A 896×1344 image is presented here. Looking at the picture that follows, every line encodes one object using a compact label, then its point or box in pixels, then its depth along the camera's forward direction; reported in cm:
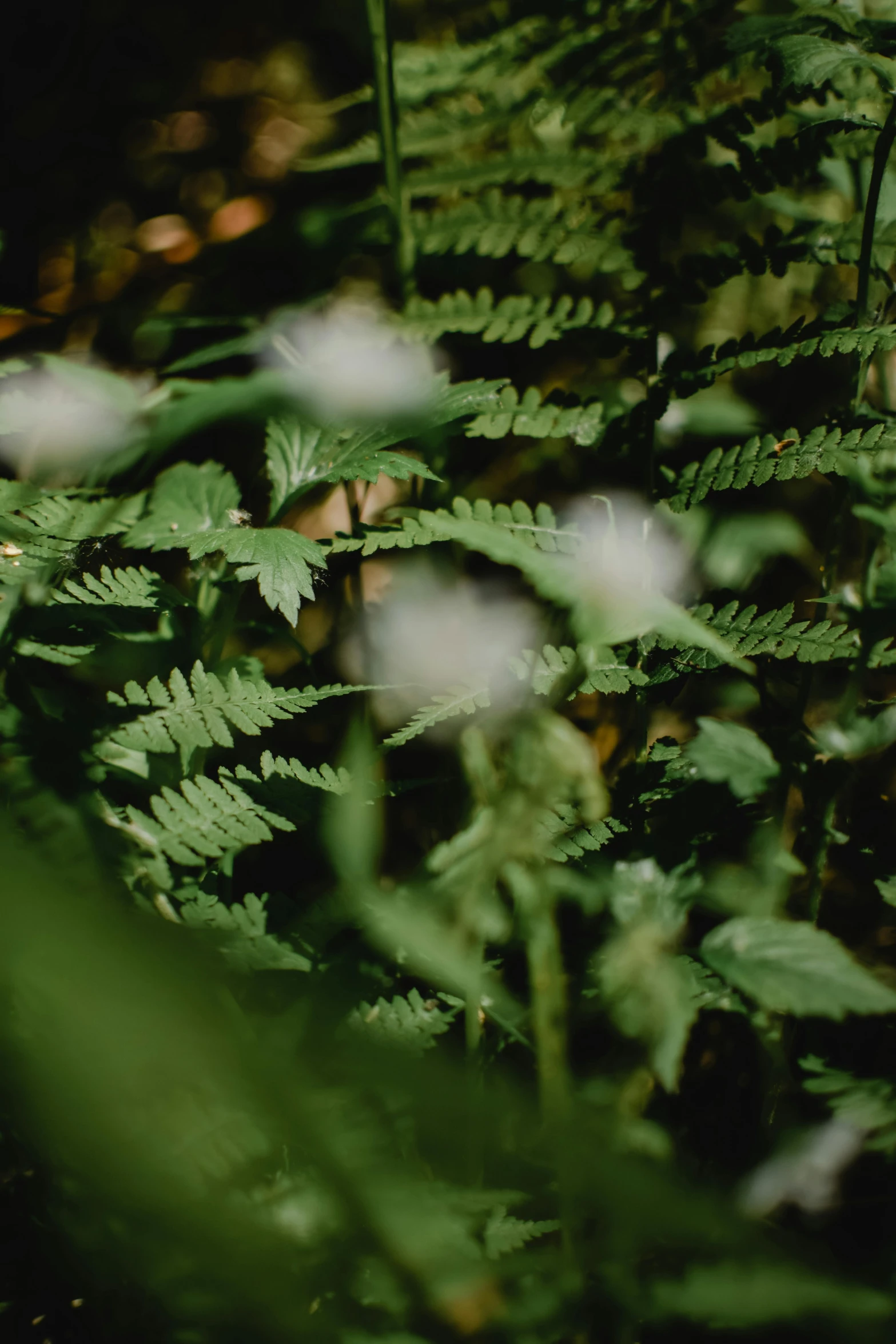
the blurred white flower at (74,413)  79
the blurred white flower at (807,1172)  70
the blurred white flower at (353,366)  78
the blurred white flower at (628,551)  69
